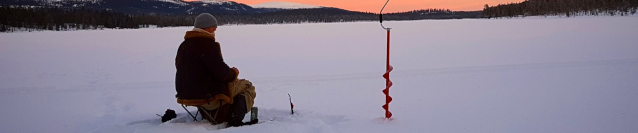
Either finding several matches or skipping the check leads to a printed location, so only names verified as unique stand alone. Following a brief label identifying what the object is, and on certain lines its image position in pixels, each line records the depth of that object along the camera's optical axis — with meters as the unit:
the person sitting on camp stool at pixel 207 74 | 3.24
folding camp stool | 3.43
